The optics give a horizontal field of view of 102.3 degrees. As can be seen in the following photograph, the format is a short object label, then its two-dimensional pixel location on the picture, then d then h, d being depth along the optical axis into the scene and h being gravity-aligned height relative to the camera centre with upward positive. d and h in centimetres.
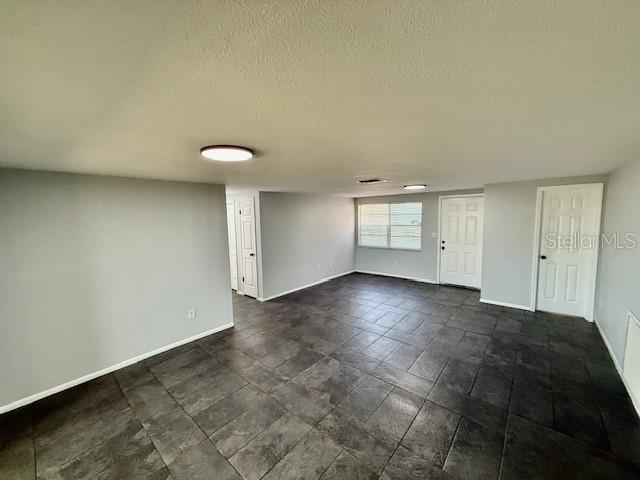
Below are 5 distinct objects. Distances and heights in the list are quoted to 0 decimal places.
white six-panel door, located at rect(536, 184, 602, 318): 376 -46
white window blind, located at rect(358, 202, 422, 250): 634 -14
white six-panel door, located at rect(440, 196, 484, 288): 545 -46
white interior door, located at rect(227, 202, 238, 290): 565 -48
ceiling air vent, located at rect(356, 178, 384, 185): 362 +58
